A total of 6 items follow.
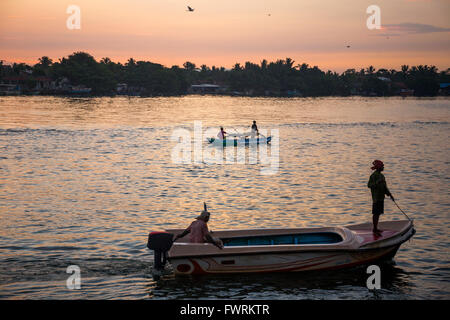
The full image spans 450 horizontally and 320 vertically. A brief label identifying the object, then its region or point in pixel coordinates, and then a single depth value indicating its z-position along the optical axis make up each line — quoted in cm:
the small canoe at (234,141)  5131
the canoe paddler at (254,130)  5444
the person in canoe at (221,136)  5157
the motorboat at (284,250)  1424
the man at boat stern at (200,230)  1435
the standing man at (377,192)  1608
